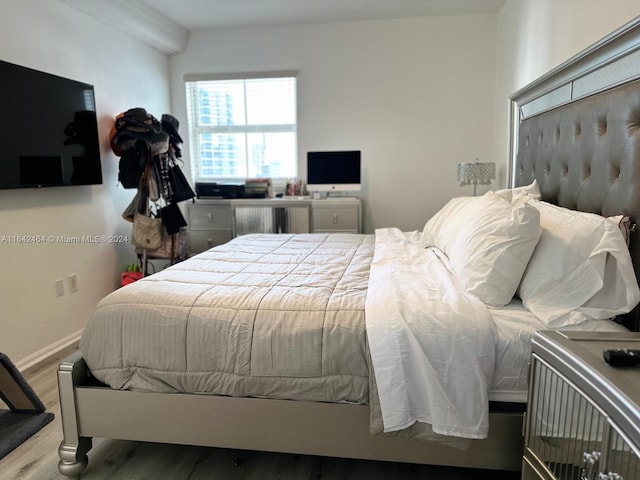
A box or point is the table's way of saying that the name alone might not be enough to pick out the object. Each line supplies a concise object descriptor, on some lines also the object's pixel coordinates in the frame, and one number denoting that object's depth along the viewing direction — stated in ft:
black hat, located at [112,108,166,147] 10.79
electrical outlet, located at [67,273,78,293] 10.03
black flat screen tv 7.95
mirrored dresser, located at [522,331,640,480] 2.68
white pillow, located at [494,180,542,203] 7.02
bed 4.44
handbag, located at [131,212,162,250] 11.48
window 14.35
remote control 2.99
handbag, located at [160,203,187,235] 11.63
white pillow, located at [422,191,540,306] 5.01
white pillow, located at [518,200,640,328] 4.42
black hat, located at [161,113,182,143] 11.89
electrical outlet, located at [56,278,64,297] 9.61
